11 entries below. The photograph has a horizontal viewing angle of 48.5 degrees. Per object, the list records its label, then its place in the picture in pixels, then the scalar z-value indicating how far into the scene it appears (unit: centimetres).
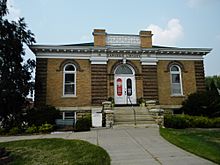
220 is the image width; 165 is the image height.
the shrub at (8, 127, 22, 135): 1469
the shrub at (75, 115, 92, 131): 1496
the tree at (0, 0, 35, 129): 1577
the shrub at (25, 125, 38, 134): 1465
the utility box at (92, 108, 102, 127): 1541
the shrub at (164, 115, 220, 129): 1523
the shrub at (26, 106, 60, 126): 1594
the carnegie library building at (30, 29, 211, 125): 1950
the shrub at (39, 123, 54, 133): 1473
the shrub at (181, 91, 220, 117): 1736
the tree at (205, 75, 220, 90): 6479
